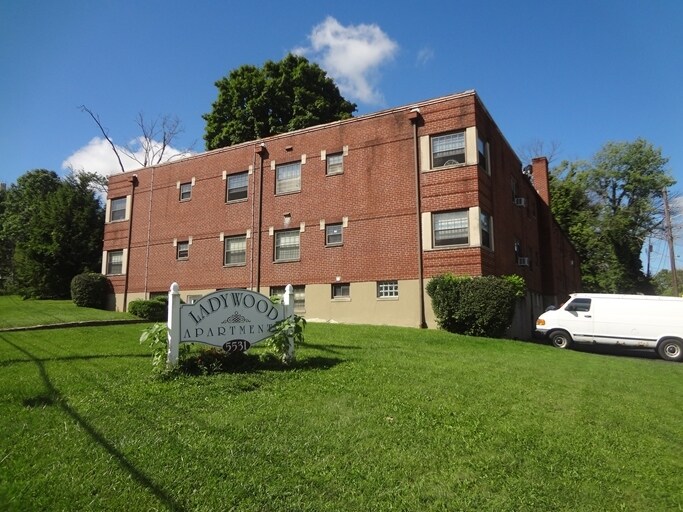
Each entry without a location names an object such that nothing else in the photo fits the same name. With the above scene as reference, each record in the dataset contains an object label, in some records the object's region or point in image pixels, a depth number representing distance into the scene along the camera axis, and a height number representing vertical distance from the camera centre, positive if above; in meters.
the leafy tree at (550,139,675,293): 45.78 +8.64
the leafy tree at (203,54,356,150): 34.38 +14.35
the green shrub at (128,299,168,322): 18.06 -0.50
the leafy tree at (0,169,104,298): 27.17 +2.94
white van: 15.60 -0.79
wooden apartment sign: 7.40 -0.36
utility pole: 35.00 +4.53
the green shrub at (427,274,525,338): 15.27 -0.17
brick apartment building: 17.56 +3.40
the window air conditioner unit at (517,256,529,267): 22.38 +1.72
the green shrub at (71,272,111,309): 23.53 +0.30
